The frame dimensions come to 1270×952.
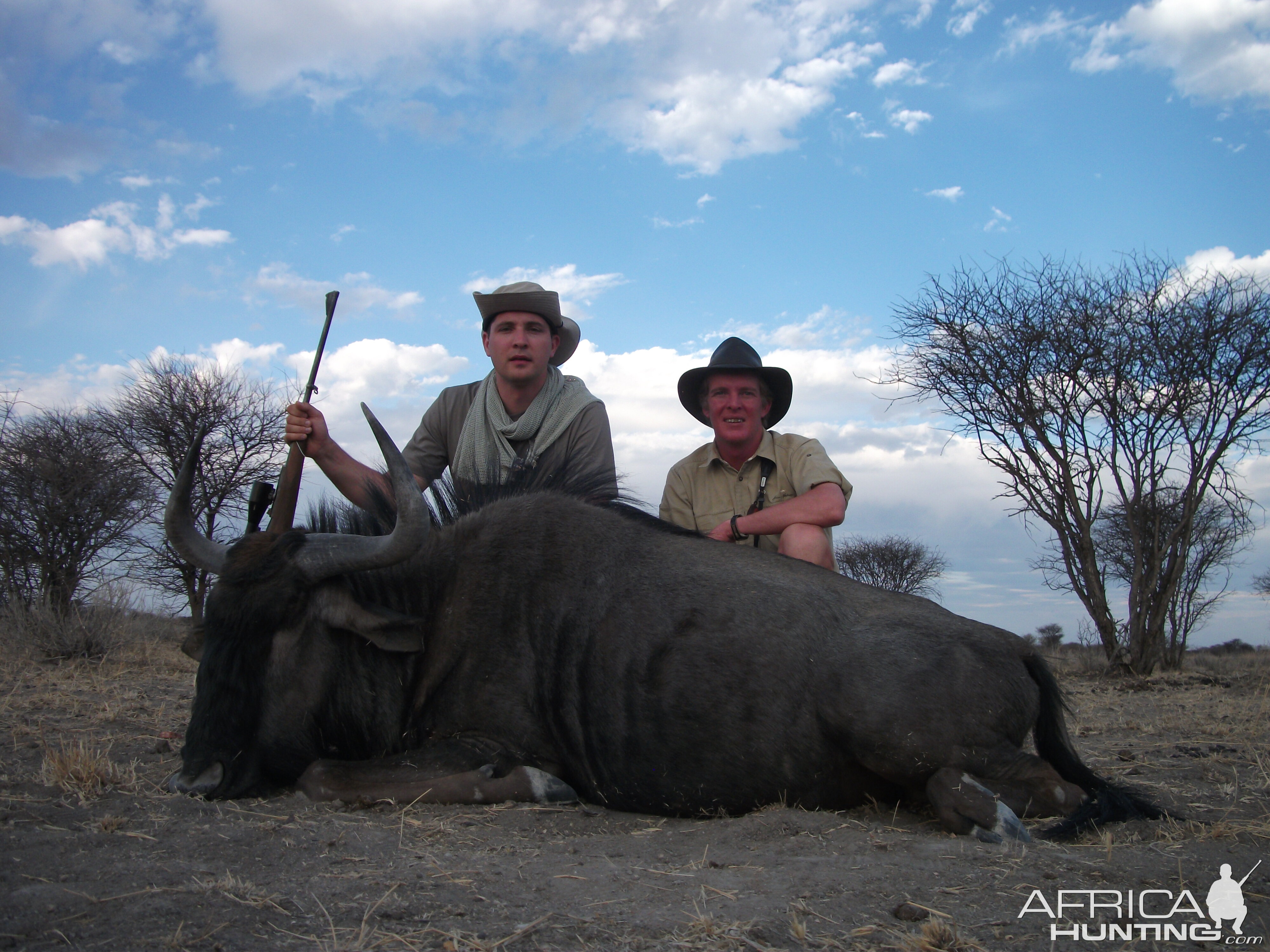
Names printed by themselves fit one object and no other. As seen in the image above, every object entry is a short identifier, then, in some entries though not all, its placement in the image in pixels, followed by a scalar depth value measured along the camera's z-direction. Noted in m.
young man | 4.81
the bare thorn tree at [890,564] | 27.52
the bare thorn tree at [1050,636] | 29.86
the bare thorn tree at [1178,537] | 11.88
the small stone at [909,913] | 2.17
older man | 4.70
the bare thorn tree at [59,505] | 12.62
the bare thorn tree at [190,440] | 15.54
